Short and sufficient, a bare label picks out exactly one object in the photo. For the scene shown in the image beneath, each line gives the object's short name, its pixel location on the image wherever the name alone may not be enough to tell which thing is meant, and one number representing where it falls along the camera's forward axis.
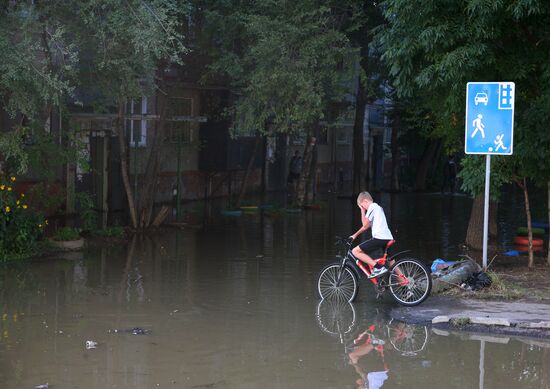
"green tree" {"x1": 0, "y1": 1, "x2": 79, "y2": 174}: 13.48
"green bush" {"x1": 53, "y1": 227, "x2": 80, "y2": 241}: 16.58
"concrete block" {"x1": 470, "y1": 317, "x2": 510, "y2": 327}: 10.18
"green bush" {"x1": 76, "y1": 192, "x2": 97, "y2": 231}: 17.70
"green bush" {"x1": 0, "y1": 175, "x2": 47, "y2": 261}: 15.13
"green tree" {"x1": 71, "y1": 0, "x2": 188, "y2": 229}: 14.43
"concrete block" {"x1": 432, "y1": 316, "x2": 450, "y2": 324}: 10.47
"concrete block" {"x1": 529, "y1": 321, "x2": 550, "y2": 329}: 9.98
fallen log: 12.34
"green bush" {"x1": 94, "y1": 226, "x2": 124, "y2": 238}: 18.25
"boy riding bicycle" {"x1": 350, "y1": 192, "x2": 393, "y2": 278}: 11.98
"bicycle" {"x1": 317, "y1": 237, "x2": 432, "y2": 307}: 11.61
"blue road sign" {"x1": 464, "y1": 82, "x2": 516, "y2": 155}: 12.09
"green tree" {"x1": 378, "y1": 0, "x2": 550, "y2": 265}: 12.64
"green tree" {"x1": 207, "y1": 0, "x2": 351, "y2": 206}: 18.30
